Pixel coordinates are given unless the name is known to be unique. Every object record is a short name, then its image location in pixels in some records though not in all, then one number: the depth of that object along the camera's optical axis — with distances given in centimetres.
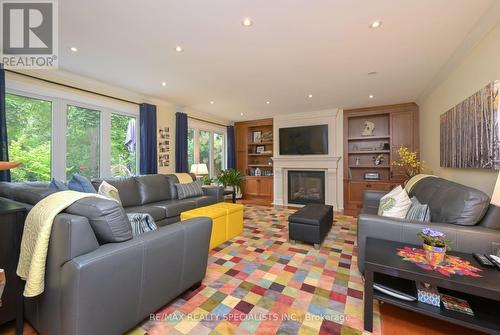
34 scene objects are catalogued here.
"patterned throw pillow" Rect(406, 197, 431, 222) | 194
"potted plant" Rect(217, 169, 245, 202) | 611
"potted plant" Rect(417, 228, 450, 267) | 141
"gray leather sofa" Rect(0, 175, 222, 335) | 112
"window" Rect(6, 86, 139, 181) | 297
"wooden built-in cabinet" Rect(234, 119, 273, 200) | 670
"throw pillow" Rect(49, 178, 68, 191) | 195
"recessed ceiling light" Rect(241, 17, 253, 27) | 201
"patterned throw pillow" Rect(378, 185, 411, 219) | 214
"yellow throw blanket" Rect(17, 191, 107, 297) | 117
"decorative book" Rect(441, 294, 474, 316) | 131
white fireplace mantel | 543
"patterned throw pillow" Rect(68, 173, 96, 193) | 212
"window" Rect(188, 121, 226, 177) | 580
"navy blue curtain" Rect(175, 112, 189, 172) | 507
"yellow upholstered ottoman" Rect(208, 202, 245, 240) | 313
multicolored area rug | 149
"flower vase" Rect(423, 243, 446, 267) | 141
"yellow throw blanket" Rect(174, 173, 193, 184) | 439
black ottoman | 282
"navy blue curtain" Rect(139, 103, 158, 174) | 434
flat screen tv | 551
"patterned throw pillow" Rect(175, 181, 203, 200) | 412
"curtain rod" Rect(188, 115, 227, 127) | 560
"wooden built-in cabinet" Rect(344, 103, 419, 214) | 494
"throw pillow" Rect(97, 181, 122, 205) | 283
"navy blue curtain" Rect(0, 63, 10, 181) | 259
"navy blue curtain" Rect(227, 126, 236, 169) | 685
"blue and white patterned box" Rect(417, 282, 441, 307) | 136
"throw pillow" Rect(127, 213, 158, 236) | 162
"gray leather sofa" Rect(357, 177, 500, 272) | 159
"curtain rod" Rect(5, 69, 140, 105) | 292
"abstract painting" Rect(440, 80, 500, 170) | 192
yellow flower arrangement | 443
